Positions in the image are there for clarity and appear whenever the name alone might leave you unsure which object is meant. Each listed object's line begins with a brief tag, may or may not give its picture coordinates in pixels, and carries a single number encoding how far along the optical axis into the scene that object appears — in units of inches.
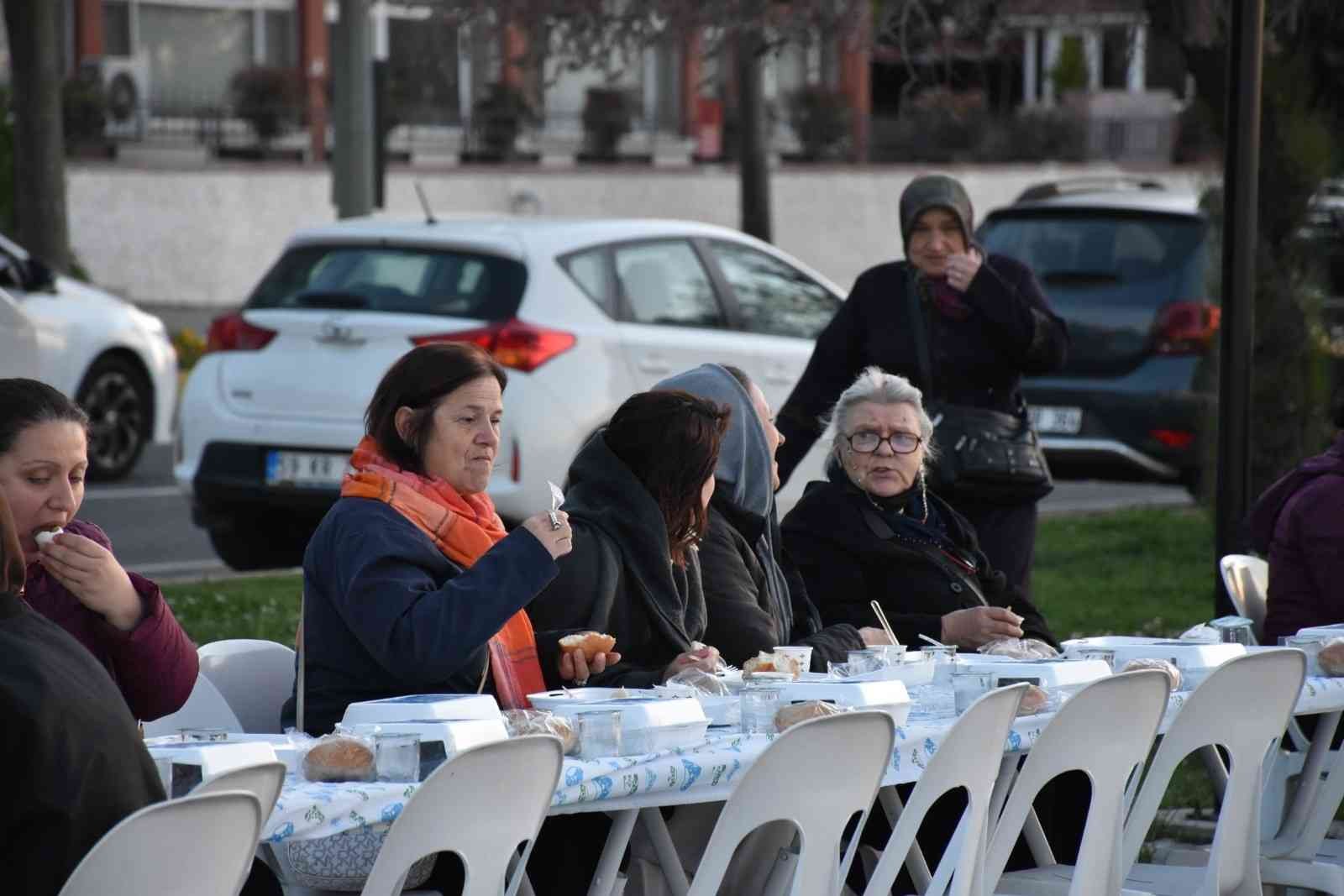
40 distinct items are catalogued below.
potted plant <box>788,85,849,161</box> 2662.4
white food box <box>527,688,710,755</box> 323.3
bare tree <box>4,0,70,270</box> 1295.5
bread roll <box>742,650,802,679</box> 376.2
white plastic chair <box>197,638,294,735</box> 390.3
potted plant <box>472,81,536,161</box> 2400.3
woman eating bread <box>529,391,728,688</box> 406.6
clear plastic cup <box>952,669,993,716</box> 368.2
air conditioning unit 2176.4
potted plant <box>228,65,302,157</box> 2250.2
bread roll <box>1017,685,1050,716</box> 369.4
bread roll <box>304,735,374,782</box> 298.4
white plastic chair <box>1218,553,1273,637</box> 501.9
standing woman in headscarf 533.3
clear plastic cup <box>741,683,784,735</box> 345.1
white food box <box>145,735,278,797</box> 283.7
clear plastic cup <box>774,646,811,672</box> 384.5
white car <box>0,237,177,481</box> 1066.1
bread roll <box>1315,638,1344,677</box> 430.0
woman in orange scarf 355.3
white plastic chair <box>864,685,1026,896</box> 312.7
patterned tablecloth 284.8
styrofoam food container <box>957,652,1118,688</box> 378.9
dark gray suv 976.3
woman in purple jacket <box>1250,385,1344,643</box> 477.7
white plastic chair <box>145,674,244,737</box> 368.5
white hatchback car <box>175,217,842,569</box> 764.6
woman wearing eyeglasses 472.7
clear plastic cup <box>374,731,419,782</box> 299.7
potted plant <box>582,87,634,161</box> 2502.5
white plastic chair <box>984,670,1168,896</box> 331.3
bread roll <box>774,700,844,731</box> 338.0
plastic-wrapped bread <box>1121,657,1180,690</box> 394.9
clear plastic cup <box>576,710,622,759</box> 321.1
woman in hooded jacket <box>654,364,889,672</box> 433.1
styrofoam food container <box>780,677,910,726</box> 351.9
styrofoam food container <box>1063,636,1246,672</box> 413.4
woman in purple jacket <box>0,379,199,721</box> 324.2
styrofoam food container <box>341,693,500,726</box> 314.5
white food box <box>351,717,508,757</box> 302.0
